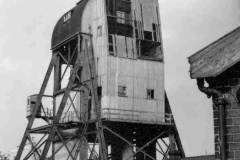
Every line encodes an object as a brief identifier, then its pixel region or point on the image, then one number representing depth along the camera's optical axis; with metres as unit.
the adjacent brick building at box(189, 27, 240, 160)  13.74
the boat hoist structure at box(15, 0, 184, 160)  36.62
